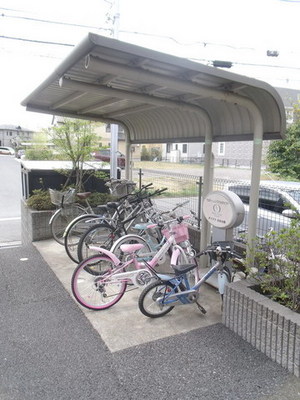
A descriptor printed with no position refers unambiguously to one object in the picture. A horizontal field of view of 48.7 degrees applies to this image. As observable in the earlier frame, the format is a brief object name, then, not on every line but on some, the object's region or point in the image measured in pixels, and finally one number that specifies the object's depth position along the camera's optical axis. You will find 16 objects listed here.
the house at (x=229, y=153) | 24.12
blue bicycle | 3.03
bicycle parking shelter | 2.66
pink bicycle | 3.18
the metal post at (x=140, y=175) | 6.88
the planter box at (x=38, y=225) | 5.52
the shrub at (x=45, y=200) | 5.80
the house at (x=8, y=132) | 66.25
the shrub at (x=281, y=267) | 2.67
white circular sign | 3.32
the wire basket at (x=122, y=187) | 5.84
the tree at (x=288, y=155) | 13.24
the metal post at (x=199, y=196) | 5.08
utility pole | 7.21
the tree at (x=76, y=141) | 6.43
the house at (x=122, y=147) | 31.50
